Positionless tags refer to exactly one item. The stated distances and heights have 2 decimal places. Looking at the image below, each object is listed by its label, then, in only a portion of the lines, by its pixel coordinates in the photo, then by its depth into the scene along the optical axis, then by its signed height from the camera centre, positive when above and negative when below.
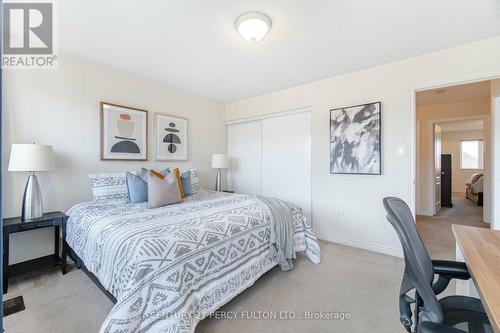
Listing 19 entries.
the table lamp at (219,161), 4.08 +0.08
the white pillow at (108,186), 2.58 -0.24
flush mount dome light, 1.95 +1.23
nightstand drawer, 2.07 -0.56
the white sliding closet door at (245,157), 4.28 +0.18
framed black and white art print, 2.91 +0.35
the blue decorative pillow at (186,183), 3.10 -0.24
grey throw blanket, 2.27 -0.68
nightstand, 2.05 -0.74
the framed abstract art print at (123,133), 2.93 +0.44
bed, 1.33 -0.63
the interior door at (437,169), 4.95 -0.07
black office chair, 0.85 -0.54
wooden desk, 0.76 -0.43
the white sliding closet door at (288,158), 3.64 +0.12
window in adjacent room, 7.69 +0.41
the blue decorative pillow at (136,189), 2.62 -0.27
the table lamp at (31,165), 2.10 +0.00
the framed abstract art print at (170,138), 3.50 +0.45
